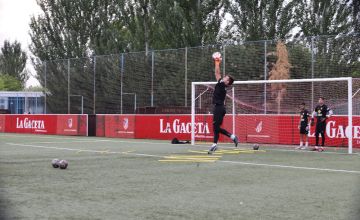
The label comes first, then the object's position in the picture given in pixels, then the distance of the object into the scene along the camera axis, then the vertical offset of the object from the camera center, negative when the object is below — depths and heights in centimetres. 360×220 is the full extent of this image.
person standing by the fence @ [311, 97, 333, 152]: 1736 -28
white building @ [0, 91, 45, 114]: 3522 +50
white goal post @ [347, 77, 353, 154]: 1587 -11
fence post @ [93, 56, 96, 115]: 3072 +94
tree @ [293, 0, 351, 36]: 2678 +502
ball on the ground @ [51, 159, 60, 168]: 1021 -100
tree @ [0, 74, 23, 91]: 6402 +239
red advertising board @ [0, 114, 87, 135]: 2827 -82
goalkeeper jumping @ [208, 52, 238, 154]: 1455 +4
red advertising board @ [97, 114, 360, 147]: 1869 -71
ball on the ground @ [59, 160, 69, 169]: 1012 -100
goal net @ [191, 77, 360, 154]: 1894 -1
